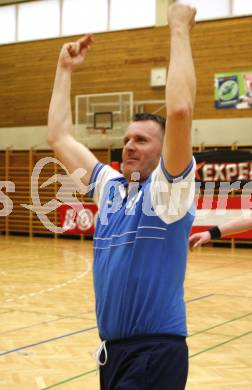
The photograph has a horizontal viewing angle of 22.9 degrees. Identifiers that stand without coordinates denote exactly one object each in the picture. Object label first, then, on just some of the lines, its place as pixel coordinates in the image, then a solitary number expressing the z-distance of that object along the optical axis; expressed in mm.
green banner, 18109
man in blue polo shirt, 2462
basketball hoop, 19703
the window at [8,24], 21781
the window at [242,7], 18156
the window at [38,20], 21078
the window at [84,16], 20266
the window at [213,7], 18438
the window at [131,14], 19631
